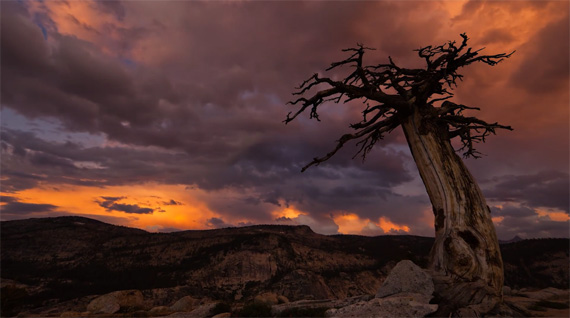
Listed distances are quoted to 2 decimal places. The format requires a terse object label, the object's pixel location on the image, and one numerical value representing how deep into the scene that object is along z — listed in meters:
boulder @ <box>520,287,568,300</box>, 17.62
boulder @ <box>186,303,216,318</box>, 15.00
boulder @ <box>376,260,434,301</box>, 8.42
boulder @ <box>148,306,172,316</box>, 20.18
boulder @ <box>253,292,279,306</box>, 20.96
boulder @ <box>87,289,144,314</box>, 22.99
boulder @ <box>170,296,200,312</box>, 24.15
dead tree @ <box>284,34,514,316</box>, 7.88
